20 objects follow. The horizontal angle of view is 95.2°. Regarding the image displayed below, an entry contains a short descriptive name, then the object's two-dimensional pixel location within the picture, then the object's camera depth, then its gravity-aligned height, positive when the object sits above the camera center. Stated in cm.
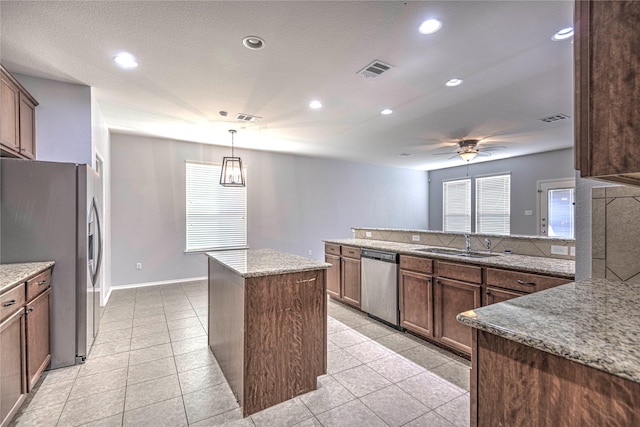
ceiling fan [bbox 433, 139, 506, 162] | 532 +127
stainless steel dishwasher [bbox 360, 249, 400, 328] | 332 -86
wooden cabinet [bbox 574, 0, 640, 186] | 62 +28
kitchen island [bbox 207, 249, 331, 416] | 193 -81
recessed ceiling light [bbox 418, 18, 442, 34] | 205 +135
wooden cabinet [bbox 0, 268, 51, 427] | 173 -86
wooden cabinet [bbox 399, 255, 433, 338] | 293 -85
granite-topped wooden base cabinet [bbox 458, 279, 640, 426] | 75 -43
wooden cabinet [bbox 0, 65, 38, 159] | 239 +84
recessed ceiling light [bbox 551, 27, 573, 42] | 214 +135
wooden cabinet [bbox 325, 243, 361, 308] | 393 -85
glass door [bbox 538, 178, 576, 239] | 605 +15
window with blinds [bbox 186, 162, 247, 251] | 567 +4
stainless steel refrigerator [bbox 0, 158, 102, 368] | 238 -16
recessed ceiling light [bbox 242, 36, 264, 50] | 227 +136
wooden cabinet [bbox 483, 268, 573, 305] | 213 -54
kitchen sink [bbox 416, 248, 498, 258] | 304 -42
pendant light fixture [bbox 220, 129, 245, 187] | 441 +60
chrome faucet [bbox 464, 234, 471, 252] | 327 -32
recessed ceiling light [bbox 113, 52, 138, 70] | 252 +136
